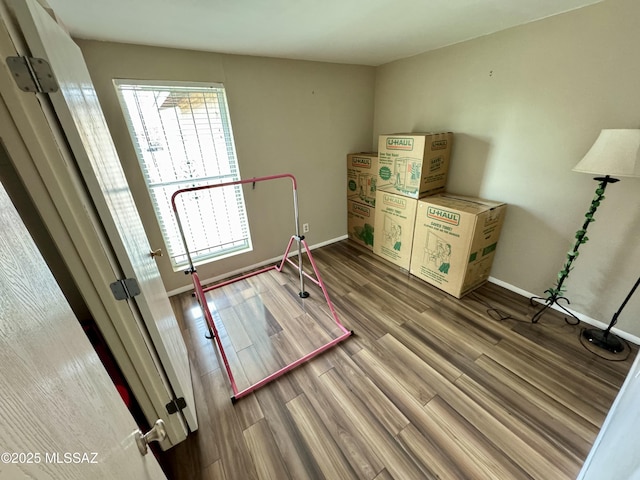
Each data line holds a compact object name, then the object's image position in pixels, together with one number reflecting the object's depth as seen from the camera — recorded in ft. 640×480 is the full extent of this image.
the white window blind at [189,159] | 6.98
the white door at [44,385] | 0.96
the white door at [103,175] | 2.43
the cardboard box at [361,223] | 10.74
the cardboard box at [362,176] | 10.07
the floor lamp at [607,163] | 4.68
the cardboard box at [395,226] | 8.80
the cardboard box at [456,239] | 7.16
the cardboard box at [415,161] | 7.95
